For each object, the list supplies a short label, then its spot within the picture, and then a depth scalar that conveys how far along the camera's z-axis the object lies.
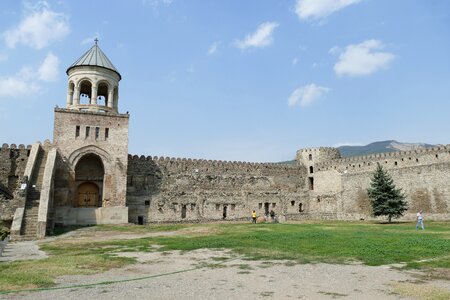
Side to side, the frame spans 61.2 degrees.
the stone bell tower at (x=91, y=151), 28.09
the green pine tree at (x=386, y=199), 31.22
